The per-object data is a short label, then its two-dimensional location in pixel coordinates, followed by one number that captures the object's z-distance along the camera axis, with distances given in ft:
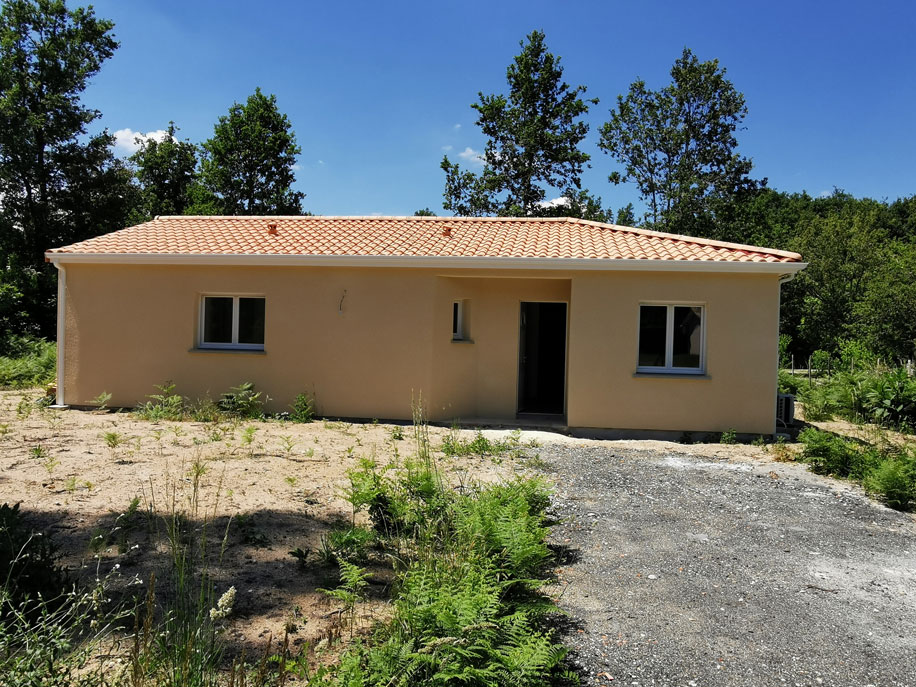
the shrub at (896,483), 21.97
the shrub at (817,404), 42.68
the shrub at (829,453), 26.30
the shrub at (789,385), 50.65
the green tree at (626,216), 119.13
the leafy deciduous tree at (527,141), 98.07
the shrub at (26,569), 11.21
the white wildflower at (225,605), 7.76
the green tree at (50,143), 78.74
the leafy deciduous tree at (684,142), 109.81
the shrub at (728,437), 33.35
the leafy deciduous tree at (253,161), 100.22
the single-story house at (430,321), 34.32
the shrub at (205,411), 34.81
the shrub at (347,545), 14.30
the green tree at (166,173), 109.09
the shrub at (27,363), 50.63
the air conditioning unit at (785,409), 38.01
